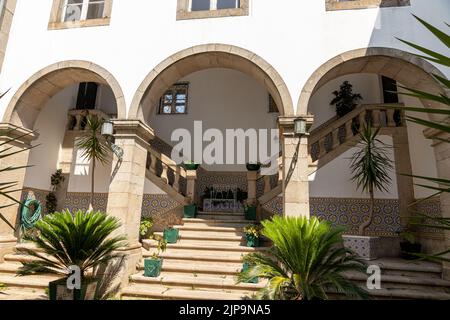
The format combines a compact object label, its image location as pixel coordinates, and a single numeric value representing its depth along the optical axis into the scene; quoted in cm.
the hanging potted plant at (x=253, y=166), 812
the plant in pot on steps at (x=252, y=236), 618
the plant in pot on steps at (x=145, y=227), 712
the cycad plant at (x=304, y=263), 368
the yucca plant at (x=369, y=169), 652
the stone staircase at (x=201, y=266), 505
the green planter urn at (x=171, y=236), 663
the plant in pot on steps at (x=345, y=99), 910
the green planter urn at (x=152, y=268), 545
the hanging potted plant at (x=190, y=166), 855
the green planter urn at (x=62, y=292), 431
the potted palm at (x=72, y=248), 432
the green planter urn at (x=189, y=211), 784
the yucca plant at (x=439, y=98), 135
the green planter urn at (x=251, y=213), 762
